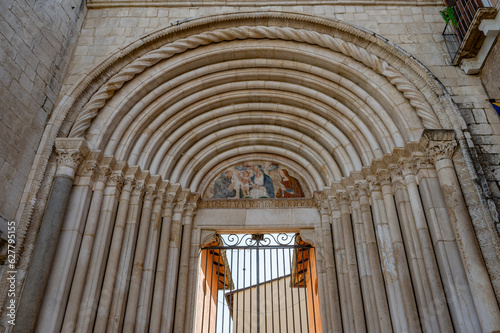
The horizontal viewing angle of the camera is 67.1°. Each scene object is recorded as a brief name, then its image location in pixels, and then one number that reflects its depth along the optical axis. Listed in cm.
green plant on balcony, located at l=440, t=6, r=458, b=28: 648
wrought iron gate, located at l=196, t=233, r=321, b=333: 659
